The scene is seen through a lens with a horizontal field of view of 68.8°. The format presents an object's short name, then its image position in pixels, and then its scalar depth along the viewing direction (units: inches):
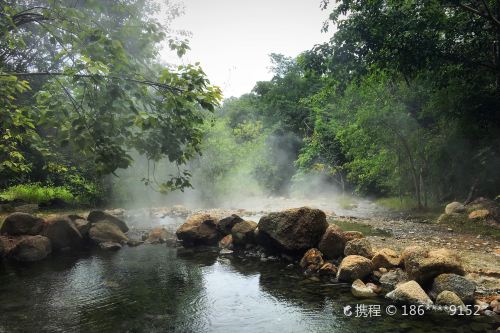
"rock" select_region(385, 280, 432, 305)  275.1
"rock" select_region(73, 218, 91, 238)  536.2
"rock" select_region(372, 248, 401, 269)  343.9
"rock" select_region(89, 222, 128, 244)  537.4
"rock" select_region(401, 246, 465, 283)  294.2
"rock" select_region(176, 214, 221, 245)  529.7
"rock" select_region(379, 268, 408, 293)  317.2
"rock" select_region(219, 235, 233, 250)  504.1
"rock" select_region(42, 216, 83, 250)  496.1
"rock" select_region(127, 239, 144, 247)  535.2
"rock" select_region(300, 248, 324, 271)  378.0
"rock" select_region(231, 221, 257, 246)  490.6
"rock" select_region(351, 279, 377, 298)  301.6
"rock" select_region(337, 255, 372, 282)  335.3
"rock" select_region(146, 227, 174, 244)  562.3
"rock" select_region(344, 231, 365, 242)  420.5
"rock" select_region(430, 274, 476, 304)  269.6
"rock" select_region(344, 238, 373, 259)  381.1
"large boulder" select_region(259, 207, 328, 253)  424.8
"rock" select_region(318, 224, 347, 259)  404.5
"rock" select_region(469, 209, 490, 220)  522.0
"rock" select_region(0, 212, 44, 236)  478.0
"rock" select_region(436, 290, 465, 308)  263.3
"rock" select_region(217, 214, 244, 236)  540.4
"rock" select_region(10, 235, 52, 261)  438.0
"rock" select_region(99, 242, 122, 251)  508.3
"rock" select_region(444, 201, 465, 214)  587.0
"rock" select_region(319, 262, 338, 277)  362.0
